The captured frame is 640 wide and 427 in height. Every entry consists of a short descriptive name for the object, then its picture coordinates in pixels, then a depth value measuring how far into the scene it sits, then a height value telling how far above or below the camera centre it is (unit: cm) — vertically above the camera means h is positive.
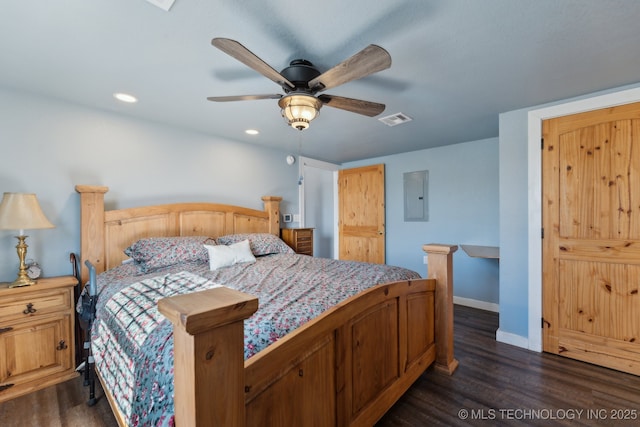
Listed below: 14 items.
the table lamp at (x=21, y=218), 187 -2
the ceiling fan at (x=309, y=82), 133 +73
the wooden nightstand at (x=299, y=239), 377 -37
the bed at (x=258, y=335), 72 -50
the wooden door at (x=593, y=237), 216 -23
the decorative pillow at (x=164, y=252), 231 -34
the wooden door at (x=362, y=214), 457 -4
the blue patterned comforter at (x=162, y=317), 101 -48
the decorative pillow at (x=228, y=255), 241 -39
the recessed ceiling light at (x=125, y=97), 223 +97
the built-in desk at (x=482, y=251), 295 -47
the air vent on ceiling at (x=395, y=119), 275 +95
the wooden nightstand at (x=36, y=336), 190 -89
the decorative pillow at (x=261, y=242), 296 -33
